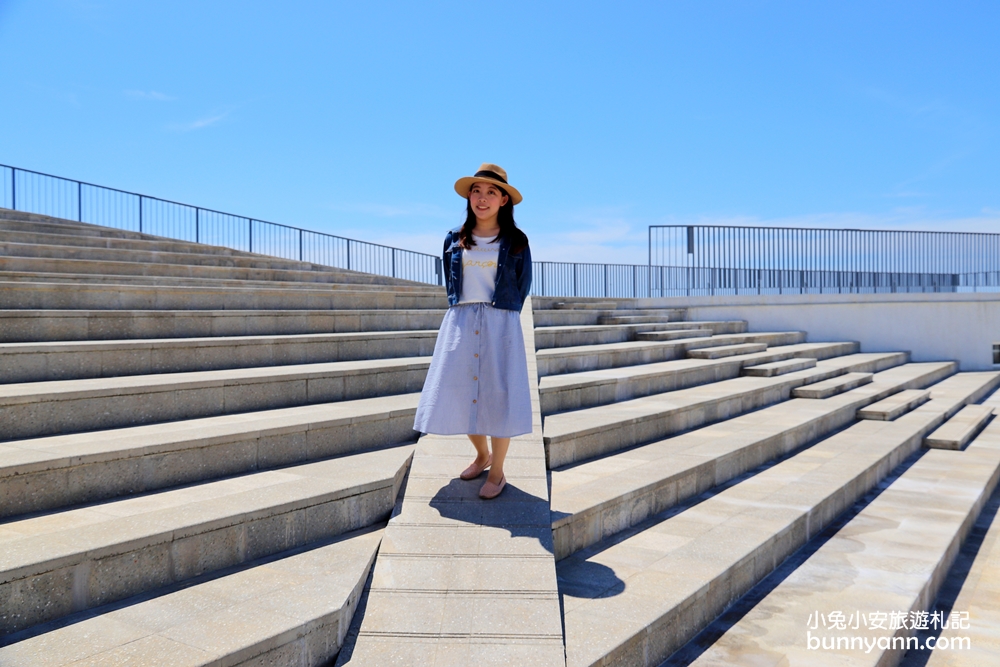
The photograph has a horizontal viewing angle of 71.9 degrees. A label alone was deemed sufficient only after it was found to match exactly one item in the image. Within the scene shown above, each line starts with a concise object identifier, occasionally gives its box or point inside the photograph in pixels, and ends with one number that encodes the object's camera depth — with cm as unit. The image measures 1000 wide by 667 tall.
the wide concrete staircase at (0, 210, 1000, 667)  275
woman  388
